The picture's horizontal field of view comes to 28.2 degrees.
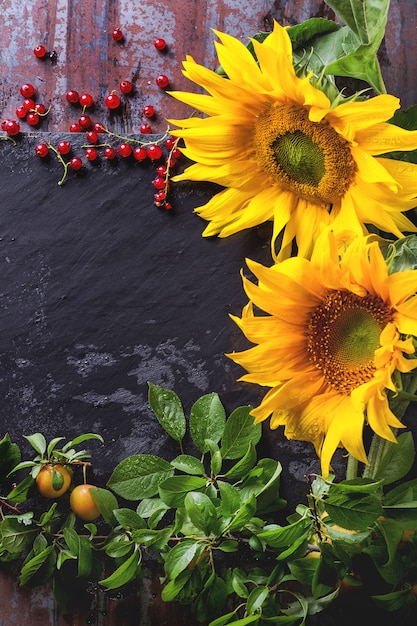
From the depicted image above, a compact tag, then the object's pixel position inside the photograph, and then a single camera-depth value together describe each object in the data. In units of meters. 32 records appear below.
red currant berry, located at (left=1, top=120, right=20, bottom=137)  0.96
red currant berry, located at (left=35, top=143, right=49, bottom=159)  0.96
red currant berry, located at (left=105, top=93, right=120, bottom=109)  0.99
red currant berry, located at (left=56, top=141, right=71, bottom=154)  0.96
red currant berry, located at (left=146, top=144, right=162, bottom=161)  0.95
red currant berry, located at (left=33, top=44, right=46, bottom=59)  1.00
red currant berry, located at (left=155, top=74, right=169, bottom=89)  0.99
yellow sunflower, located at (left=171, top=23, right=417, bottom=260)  0.76
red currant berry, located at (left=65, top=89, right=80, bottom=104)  0.99
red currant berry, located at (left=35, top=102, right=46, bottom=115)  0.99
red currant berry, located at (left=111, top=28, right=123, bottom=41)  1.00
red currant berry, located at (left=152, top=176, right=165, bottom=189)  0.95
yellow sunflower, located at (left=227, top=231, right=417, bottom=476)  0.75
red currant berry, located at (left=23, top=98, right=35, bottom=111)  0.99
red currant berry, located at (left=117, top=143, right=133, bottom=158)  0.95
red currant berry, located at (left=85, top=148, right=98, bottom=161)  0.96
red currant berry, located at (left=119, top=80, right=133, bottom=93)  0.99
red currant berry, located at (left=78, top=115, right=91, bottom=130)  0.98
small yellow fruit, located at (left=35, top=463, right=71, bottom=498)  0.89
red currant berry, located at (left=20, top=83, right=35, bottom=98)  0.99
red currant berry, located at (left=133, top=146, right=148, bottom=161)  0.95
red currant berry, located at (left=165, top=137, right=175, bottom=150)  0.95
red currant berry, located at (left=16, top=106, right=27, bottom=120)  0.99
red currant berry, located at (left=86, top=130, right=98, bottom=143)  0.96
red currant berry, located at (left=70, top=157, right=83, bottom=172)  0.96
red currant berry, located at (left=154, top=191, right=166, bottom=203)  0.94
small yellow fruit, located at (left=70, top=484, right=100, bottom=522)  0.89
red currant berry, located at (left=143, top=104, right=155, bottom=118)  0.99
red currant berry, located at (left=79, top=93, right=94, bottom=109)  0.99
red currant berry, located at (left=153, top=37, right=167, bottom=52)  1.00
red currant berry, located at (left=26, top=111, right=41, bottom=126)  0.99
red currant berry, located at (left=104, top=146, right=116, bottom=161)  0.95
